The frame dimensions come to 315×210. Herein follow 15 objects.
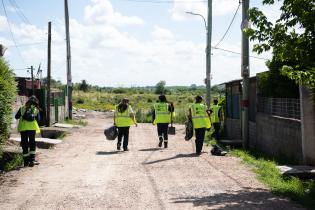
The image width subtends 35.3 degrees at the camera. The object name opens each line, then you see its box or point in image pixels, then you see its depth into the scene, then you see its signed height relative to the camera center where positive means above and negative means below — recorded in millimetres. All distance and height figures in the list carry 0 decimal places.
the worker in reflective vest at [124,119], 16172 -440
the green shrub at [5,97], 11023 +228
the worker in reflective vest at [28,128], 12867 -549
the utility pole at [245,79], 16391 +852
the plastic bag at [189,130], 16188 -828
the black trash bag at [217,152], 15126 -1457
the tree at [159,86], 120612 +4865
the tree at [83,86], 106312 +4343
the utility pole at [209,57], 26422 +2570
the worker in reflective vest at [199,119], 15383 -448
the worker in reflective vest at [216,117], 20047 -514
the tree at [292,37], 8758 +1271
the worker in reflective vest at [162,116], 16781 -369
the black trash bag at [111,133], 16672 -920
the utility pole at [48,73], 25969 +1789
